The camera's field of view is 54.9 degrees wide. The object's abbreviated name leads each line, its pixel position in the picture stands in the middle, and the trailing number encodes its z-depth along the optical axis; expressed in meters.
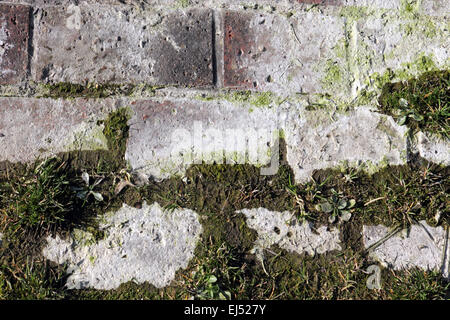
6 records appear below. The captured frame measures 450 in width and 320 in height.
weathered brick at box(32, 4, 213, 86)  2.43
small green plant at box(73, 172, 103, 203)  2.31
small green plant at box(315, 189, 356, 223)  2.38
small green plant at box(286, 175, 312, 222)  2.37
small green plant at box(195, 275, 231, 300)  2.25
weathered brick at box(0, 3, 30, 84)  2.40
